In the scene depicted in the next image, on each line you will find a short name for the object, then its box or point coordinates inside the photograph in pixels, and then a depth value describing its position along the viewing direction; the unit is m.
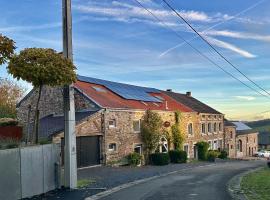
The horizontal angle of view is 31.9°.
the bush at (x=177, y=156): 45.78
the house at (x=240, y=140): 73.56
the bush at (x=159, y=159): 42.47
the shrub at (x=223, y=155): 59.78
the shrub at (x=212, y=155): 55.81
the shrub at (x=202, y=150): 56.34
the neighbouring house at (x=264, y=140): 113.01
